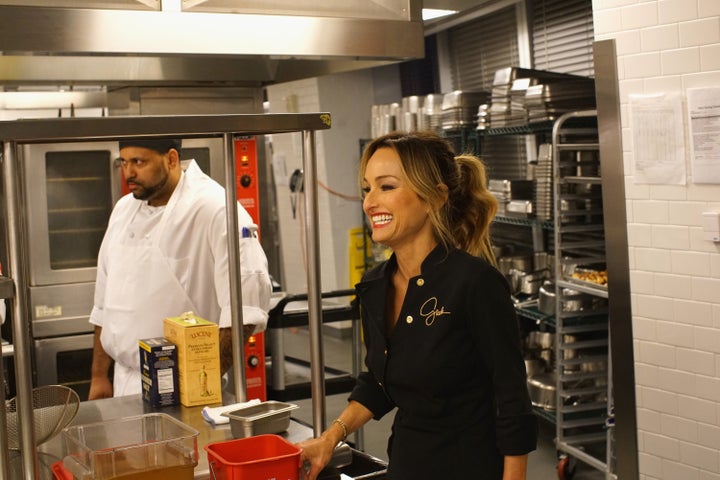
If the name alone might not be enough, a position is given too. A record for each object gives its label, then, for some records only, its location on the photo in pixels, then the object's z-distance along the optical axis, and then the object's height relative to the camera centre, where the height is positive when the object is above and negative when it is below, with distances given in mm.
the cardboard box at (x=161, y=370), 2616 -395
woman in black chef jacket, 2141 -280
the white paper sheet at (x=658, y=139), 3555 +291
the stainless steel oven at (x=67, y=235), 4562 +43
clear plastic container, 1810 -455
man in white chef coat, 3512 -97
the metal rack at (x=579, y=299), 4891 -481
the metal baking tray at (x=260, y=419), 2254 -480
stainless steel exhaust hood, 2064 +511
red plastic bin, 1816 -482
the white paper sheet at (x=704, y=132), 3389 +288
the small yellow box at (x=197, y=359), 2586 -365
